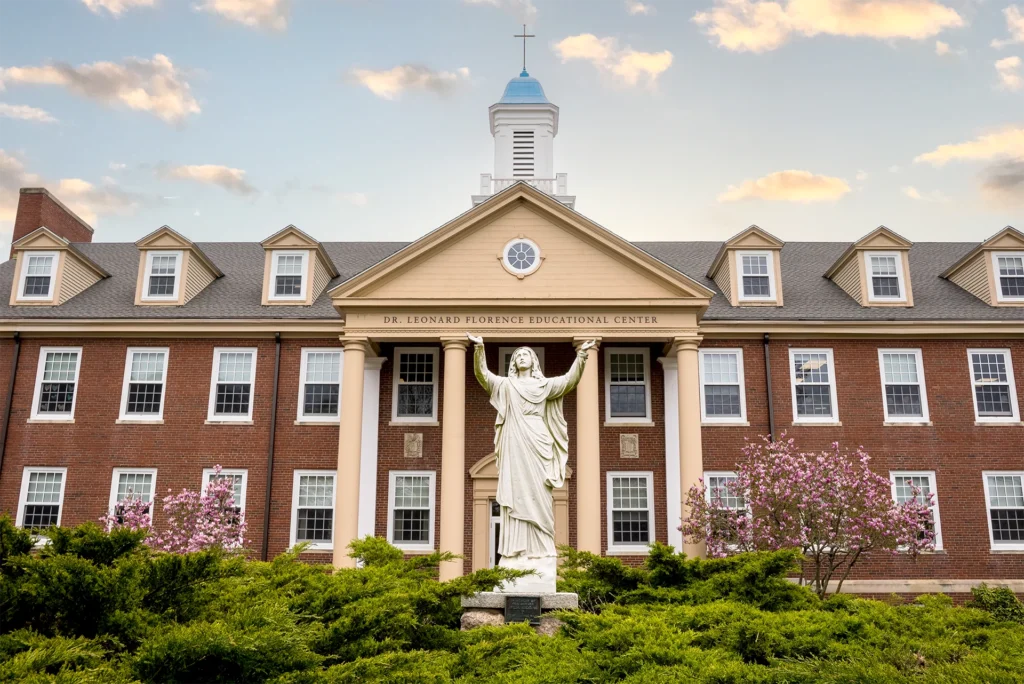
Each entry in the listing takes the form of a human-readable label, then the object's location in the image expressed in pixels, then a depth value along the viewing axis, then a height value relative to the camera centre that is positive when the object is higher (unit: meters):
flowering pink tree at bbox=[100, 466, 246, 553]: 19.38 -0.58
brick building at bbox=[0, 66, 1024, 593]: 21.31 +3.19
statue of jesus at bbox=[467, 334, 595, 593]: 9.61 +0.47
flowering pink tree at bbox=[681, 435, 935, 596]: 18.12 -0.31
